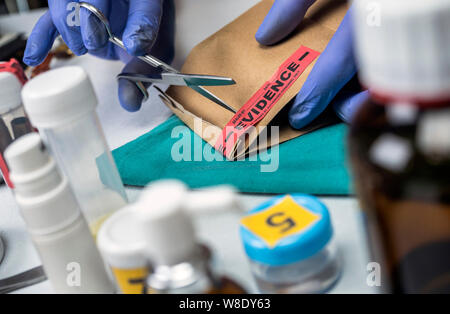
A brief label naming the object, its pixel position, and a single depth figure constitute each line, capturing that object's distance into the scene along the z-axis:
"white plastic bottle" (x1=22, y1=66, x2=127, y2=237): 0.42
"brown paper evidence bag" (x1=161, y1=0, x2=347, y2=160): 0.69
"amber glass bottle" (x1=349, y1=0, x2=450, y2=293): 0.26
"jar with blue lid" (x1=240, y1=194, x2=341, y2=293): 0.39
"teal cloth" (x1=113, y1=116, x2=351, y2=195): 0.57
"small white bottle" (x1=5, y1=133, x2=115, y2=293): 0.39
